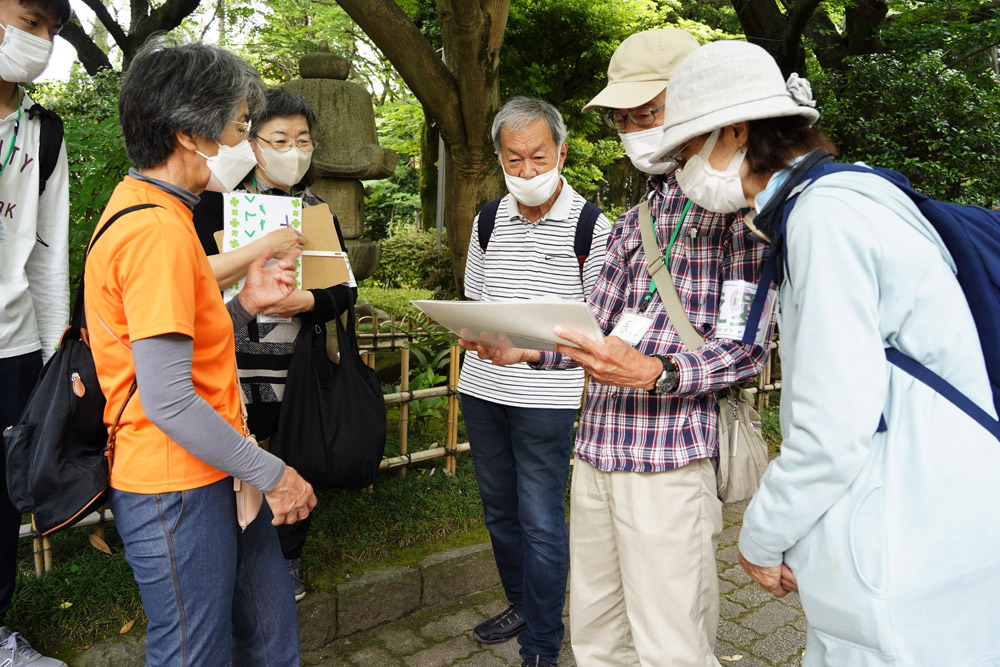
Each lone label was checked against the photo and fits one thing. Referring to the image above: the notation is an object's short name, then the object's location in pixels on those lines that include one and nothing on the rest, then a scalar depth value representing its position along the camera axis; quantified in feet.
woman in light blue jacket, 4.41
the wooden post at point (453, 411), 13.97
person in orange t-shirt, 5.28
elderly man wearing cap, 6.32
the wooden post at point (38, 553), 9.98
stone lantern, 15.57
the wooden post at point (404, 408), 13.57
